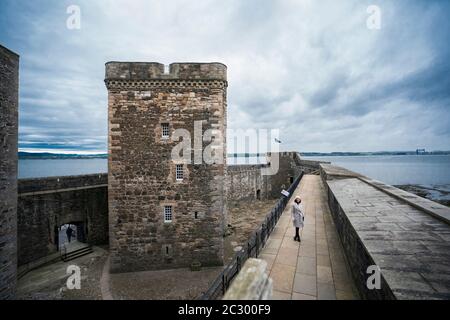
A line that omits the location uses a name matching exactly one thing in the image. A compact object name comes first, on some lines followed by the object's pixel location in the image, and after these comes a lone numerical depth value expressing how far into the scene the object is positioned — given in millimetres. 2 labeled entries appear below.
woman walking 7214
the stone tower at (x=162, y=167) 12203
